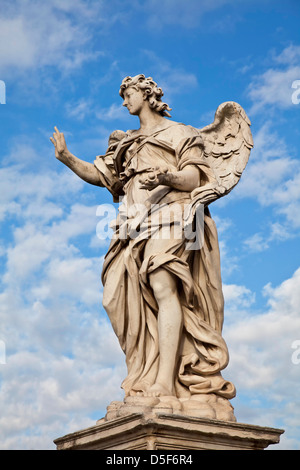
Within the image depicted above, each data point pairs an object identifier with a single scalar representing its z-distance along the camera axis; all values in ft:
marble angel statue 25.21
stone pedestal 22.52
